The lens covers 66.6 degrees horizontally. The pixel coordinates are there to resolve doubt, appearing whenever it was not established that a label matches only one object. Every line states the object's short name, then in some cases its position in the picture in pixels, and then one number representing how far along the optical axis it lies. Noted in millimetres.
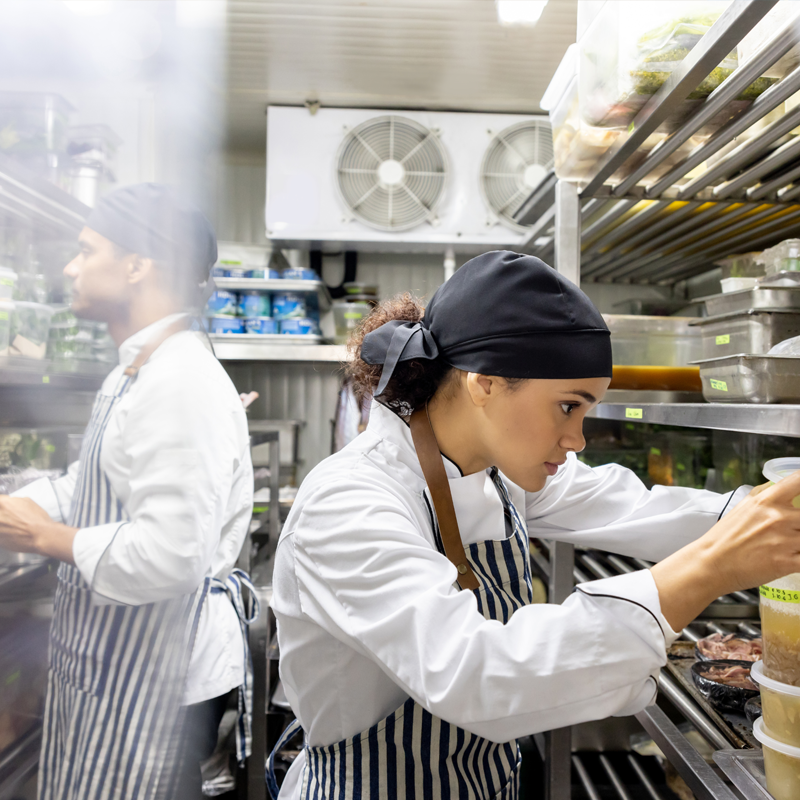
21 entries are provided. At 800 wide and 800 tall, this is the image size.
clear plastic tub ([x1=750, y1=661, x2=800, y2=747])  778
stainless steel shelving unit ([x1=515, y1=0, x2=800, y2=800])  829
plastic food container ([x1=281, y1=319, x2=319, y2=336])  2635
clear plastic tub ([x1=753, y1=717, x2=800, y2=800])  775
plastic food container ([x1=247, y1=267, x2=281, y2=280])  2627
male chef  913
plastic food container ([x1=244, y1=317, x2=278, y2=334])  2609
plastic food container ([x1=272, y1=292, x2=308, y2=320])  2648
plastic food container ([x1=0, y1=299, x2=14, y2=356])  725
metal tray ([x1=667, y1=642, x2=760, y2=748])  964
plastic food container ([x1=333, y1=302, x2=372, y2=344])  2825
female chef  703
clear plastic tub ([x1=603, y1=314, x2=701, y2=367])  1458
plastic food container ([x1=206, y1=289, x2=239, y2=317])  2553
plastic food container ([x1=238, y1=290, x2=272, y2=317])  2625
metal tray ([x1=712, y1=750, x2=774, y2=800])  825
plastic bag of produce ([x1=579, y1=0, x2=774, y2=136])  951
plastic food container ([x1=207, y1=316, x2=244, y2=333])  2548
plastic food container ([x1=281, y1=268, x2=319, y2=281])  2621
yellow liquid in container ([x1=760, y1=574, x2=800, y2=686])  776
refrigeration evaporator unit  2693
